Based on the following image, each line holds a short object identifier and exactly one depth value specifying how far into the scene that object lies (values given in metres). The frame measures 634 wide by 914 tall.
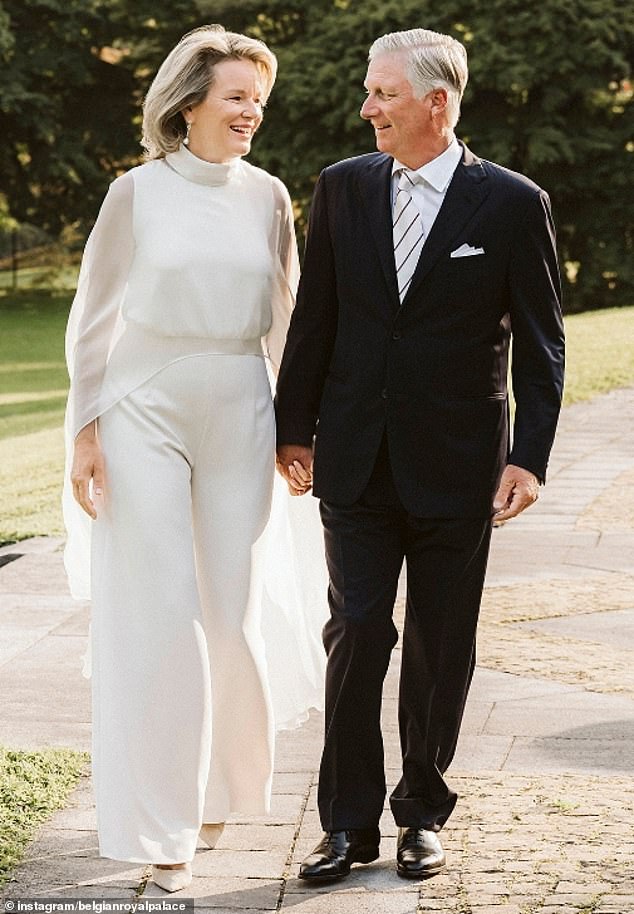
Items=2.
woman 7.48
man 7.39
